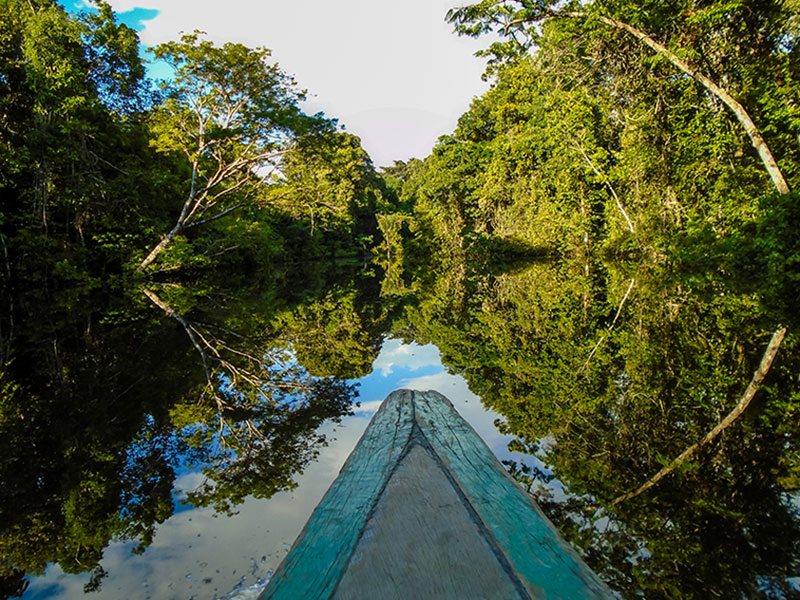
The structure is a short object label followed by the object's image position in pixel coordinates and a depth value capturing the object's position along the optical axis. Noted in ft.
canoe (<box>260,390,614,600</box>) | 2.72
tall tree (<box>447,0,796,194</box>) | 23.20
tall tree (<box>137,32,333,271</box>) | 41.65
